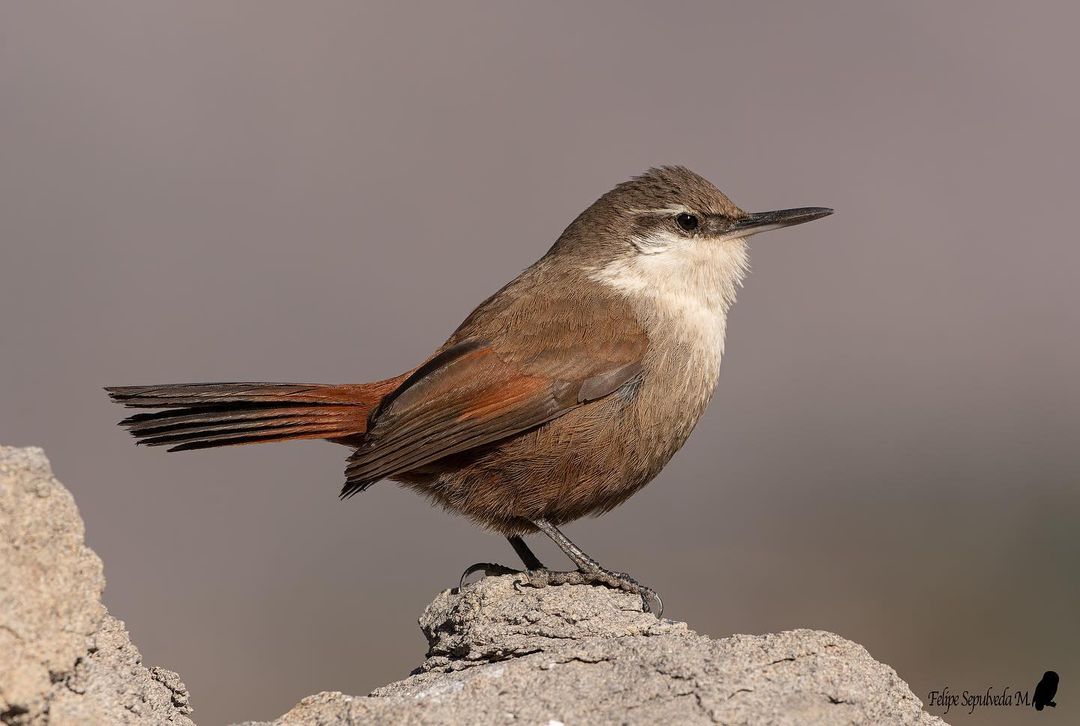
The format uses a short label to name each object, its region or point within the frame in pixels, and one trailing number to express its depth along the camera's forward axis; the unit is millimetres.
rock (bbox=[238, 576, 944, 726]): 7707
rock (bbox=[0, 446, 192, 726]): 6691
